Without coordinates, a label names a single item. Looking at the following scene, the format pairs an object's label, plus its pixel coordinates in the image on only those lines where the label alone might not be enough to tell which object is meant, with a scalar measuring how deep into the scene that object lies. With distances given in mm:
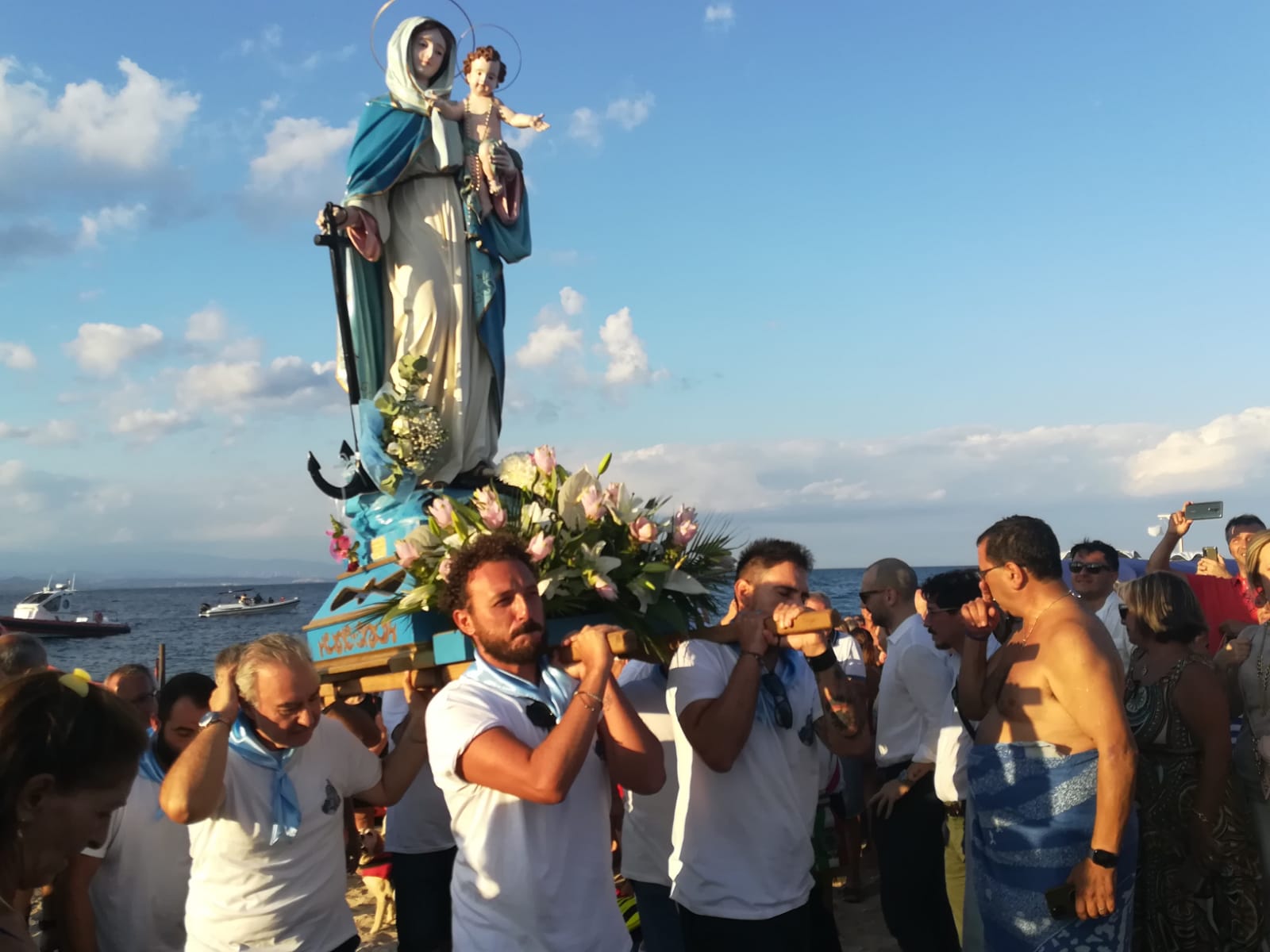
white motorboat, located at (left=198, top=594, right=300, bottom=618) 66375
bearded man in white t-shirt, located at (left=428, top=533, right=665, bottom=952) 2836
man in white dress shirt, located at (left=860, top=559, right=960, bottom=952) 4918
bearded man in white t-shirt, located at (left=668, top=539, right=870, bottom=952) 3445
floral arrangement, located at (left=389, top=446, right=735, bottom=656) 3617
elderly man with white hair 3287
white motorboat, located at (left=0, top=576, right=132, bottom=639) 42531
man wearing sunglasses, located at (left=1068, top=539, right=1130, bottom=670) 6168
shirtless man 3527
